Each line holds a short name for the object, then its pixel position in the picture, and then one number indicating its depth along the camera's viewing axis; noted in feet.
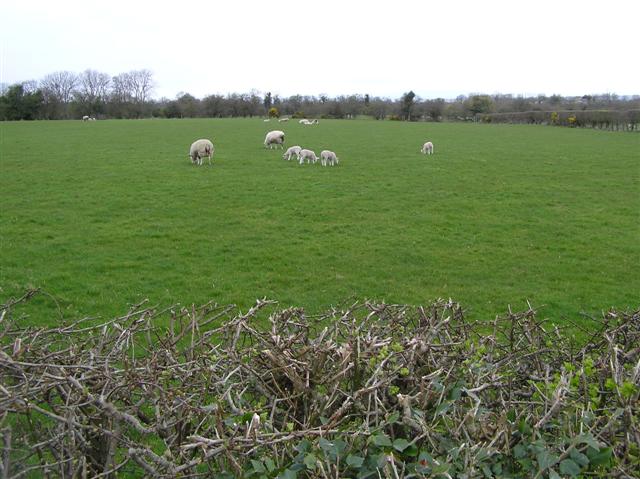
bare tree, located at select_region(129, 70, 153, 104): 447.51
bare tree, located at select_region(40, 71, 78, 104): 369.46
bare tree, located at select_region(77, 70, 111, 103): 416.26
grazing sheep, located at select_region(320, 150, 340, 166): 85.66
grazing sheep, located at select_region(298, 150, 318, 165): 88.07
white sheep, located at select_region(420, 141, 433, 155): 106.42
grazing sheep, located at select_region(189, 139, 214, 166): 84.17
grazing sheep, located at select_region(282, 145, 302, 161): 91.35
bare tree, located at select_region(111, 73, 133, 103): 426.26
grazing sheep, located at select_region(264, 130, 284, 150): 112.16
